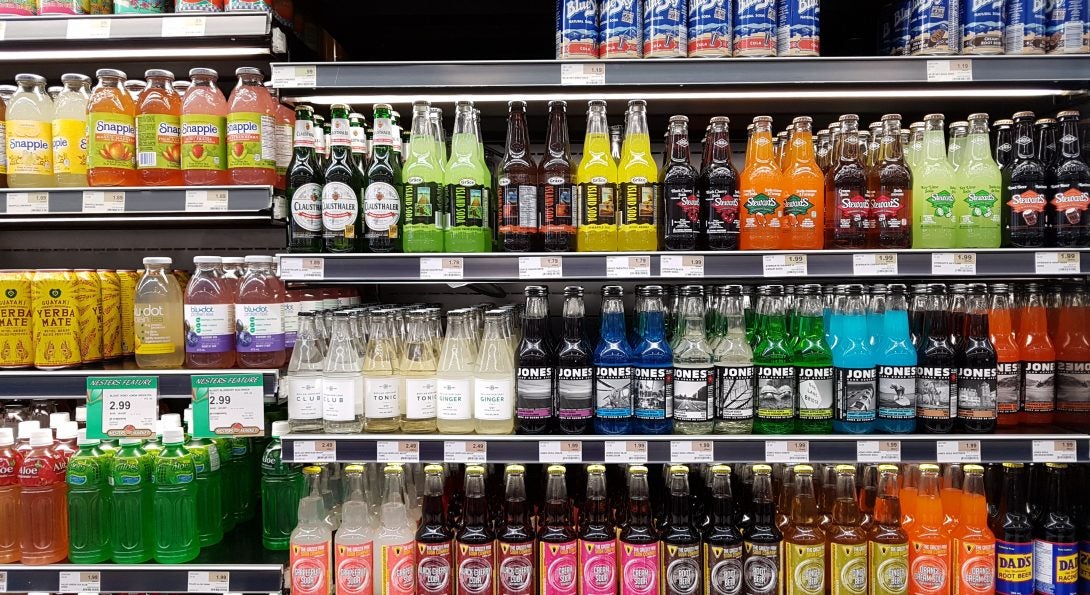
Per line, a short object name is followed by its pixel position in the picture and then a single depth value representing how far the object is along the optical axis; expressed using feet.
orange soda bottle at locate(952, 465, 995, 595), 6.52
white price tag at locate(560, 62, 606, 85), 6.53
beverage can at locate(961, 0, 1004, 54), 6.75
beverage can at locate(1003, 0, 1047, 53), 6.71
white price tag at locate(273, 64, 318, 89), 6.59
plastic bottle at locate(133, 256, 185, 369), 7.06
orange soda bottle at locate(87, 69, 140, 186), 7.04
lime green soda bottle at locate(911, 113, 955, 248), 6.77
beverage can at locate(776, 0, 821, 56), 6.72
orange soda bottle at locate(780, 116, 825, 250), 6.75
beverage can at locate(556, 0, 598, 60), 6.80
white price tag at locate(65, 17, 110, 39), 6.90
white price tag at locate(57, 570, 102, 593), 6.88
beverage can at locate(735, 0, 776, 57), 6.72
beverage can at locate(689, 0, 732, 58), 6.75
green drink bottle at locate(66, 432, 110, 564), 7.03
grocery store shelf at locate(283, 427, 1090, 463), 6.47
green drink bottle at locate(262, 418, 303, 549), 7.48
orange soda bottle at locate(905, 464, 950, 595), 6.61
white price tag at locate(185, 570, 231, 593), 6.89
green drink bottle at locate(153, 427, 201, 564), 7.08
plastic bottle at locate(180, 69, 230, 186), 6.97
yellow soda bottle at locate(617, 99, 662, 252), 6.75
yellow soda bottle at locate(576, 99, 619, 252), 6.79
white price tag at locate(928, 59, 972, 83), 6.43
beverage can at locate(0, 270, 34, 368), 6.95
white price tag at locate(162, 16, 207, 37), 6.81
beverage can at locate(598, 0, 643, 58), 6.75
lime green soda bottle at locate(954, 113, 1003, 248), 6.75
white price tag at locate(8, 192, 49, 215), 6.99
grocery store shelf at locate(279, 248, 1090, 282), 6.46
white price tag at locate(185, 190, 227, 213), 6.76
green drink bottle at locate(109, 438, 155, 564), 7.06
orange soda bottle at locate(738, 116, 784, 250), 6.78
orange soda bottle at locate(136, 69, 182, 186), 7.02
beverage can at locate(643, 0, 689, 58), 6.73
